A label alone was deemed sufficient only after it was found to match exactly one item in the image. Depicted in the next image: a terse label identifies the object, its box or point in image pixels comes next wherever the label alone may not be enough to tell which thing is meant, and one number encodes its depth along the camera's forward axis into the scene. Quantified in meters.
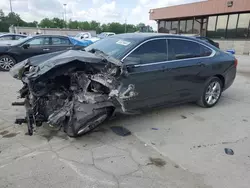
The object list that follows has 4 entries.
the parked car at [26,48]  8.12
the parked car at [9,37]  11.15
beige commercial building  18.28
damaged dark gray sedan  3.17
